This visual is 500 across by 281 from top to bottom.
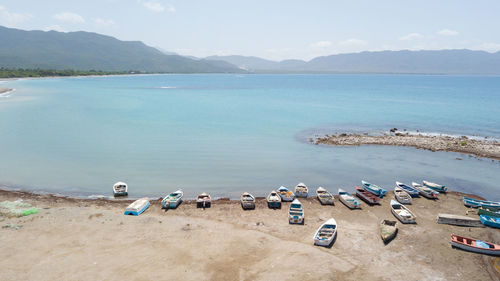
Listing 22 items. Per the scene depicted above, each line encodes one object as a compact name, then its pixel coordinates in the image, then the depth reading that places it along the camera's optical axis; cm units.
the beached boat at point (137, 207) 2735
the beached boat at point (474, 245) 2220
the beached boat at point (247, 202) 2908
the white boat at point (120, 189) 3188
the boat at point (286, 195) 3110
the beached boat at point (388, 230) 2375
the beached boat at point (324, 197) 3028
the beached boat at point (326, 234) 2271
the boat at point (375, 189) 3251
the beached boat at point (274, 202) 2952
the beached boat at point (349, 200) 2952
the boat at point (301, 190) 3200
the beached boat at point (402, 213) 2664
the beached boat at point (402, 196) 3077
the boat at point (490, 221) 2608
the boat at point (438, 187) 3353
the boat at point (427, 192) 3203
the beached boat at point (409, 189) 3253
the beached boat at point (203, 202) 2945
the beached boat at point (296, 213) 2638
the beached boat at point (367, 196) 3061
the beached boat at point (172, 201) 2885
